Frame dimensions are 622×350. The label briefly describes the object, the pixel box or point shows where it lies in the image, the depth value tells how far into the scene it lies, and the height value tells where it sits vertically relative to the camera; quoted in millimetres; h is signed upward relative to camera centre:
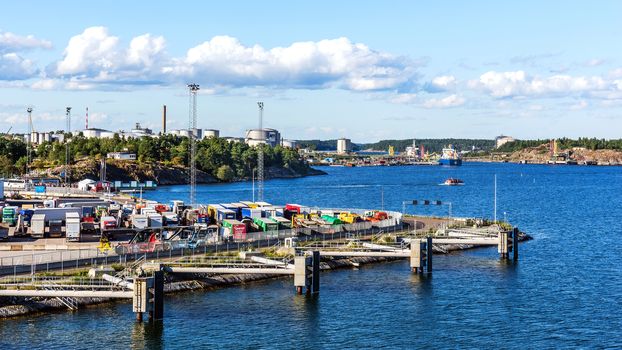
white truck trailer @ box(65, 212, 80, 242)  66938 -6740
